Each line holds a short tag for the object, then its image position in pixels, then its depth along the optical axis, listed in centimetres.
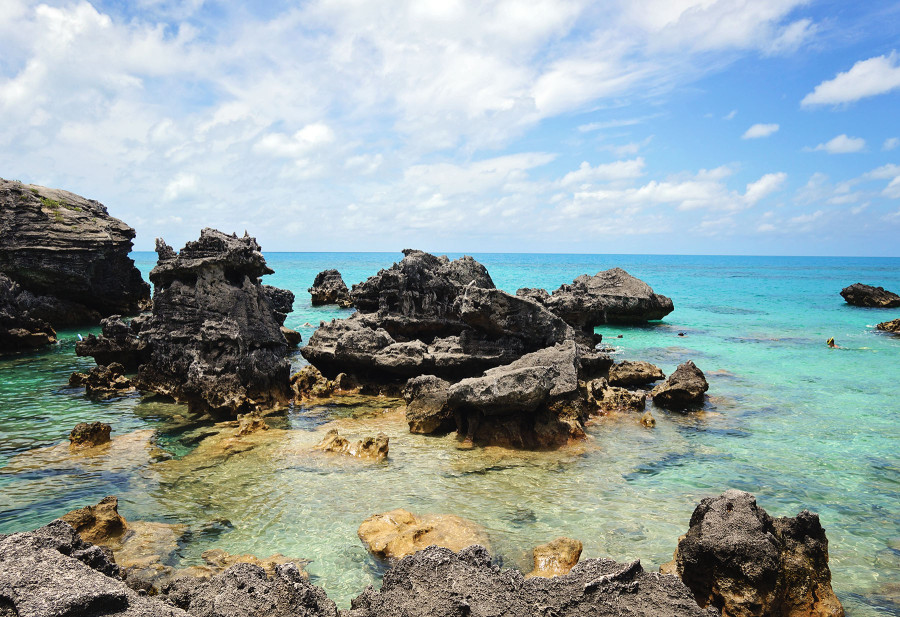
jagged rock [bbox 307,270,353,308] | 4516
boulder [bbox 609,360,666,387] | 1788
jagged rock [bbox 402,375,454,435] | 1251
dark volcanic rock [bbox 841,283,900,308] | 4200
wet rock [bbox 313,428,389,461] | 1086
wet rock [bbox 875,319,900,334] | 2941
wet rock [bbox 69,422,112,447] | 1143
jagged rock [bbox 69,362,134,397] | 1617
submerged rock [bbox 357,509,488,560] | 718
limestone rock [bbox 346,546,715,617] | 448
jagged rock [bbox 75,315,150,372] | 1834
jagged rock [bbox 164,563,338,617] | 438
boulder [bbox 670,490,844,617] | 558
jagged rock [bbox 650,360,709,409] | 1519
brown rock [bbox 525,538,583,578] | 674
